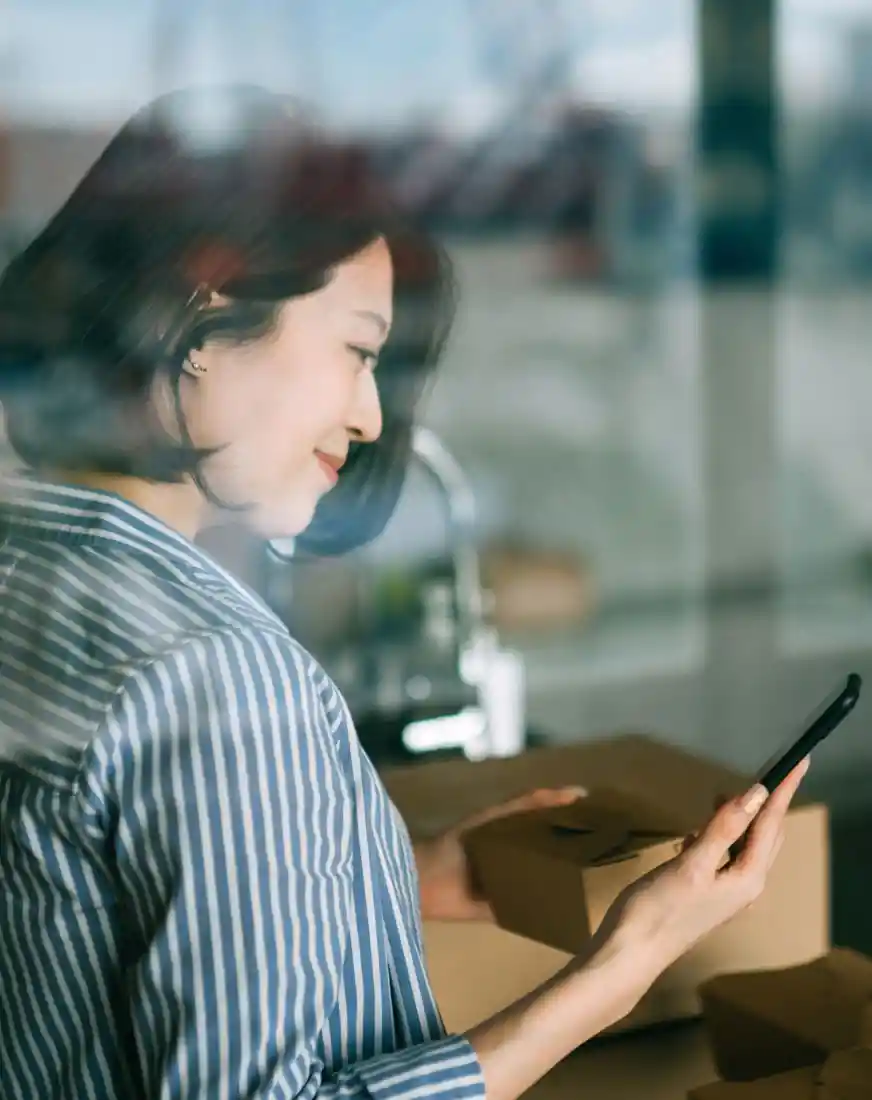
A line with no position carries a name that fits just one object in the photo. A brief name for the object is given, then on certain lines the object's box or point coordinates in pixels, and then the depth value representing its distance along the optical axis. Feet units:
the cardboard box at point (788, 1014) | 4.61
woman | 3.84
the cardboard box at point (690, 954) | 4.97
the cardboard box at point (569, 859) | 4.61
